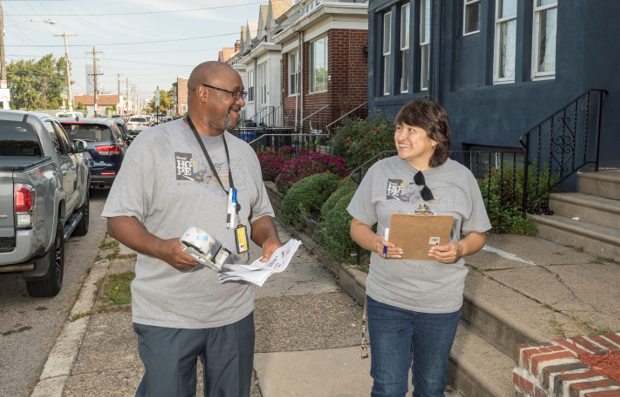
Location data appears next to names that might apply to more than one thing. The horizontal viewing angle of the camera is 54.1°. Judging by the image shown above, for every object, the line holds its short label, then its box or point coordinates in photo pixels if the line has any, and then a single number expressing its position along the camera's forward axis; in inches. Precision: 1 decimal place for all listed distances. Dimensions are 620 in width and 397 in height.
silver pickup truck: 217.2
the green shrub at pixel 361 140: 429.7
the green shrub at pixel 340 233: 260.4
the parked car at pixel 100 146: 527.2
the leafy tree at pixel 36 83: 3878.0
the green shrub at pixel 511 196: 282.8
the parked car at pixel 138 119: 2325.3
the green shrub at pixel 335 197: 295.7
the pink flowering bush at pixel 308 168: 430.6
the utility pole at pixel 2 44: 1179.0
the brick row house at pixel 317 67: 770.2
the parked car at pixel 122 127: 708.5
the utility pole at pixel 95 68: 3164.4
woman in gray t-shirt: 113.7
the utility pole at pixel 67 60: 2435.3
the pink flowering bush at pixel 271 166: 526.6
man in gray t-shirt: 96.1
